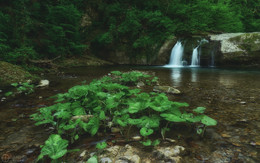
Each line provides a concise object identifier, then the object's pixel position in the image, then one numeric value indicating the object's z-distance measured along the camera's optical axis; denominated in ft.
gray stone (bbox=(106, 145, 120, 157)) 4.47
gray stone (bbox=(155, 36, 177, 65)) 43.06
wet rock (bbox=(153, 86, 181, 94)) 11.48
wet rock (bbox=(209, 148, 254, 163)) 4.21
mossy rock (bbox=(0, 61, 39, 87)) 14.41
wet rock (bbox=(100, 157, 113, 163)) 4.17
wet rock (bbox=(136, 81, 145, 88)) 14.60
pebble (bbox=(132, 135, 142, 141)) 5.29
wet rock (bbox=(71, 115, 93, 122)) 5.90
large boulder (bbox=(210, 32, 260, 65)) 31.48
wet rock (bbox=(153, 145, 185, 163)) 4.27
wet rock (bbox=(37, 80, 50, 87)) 14.66
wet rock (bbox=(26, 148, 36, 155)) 4.70
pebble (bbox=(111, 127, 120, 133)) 5.84
